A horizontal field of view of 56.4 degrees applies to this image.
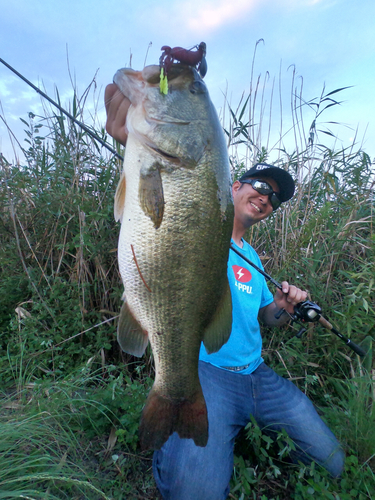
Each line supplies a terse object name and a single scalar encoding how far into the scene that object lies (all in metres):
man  0.66
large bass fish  0.53
